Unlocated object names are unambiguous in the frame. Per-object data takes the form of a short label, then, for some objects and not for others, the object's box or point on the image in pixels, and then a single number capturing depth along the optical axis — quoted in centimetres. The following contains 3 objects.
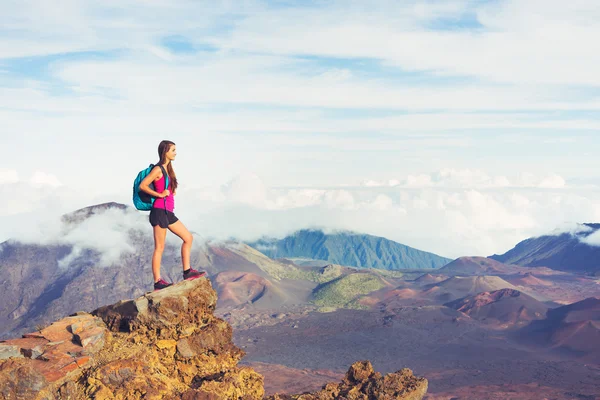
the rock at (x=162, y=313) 1053
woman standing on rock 1067
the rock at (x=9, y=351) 912
